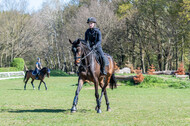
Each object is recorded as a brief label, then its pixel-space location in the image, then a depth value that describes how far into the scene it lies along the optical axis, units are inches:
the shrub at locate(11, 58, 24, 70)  2080.5
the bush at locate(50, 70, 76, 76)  2139.5
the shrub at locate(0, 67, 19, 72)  1928.4
